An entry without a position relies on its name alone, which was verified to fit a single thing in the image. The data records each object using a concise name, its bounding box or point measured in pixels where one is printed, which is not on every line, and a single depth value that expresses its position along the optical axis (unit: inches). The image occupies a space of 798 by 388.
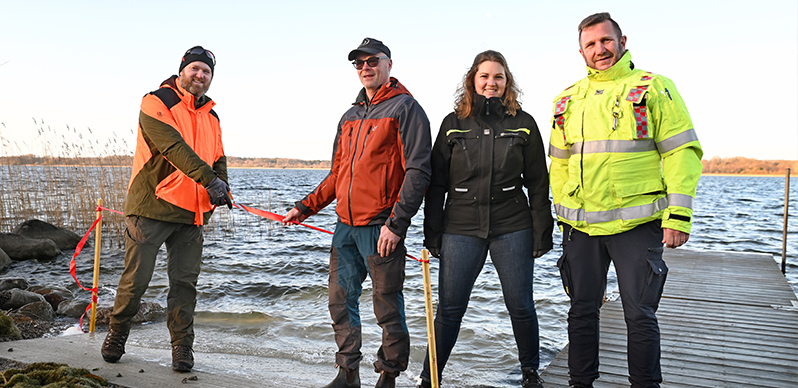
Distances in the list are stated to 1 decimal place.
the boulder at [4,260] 344.8
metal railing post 333.4
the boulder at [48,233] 406.0
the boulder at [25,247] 370.6
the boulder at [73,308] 224.4
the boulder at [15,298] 214.8
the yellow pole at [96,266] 159.8
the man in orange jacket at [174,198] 116.0
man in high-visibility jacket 88.0
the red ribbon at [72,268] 160.3
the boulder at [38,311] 207.6
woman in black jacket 103.1
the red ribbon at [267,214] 129.7
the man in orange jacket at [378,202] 101.0
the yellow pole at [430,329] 93.7
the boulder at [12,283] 253.0
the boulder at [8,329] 151.8
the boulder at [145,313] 210.2
